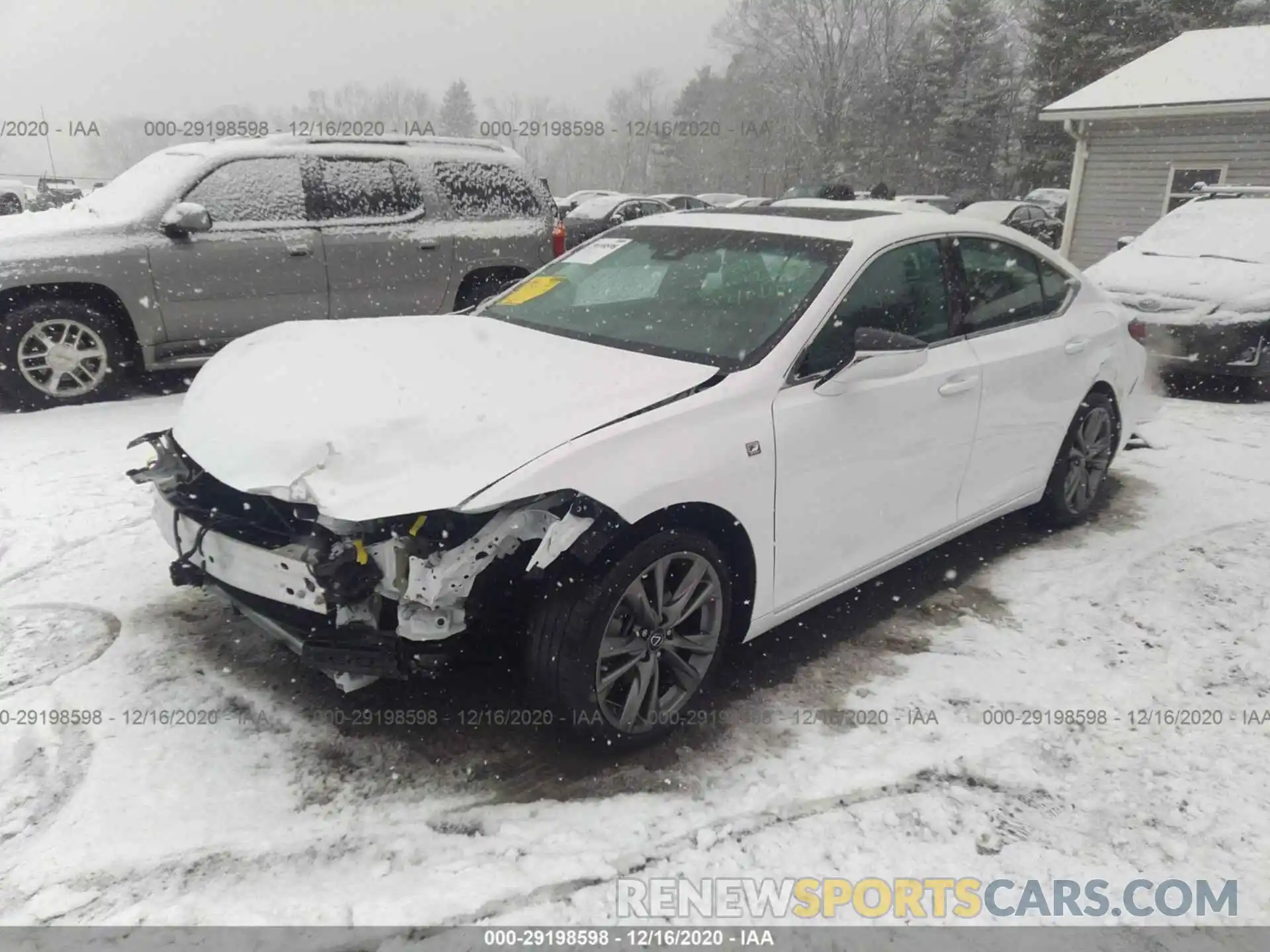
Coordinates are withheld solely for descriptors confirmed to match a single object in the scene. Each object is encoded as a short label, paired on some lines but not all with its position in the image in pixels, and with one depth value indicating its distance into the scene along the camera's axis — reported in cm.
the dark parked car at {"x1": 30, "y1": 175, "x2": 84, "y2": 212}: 2167
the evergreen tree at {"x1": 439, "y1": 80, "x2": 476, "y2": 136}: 7725
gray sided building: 1491
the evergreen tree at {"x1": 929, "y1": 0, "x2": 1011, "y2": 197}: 4328
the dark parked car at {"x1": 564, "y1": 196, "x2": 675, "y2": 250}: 1678
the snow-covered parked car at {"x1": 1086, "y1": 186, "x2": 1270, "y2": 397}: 766
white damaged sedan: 249
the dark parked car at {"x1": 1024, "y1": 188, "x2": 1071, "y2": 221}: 2912
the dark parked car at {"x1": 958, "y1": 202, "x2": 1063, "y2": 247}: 2314
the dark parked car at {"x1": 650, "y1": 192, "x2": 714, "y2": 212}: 2380
